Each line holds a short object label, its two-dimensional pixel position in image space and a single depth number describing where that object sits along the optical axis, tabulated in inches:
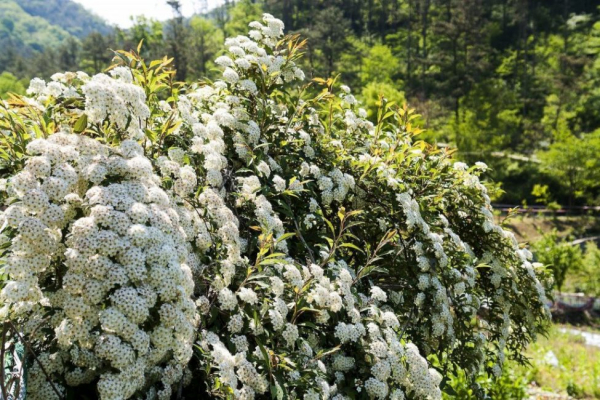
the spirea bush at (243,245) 67.7
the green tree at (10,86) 1805.0
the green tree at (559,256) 643.5
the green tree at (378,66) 1530.5
